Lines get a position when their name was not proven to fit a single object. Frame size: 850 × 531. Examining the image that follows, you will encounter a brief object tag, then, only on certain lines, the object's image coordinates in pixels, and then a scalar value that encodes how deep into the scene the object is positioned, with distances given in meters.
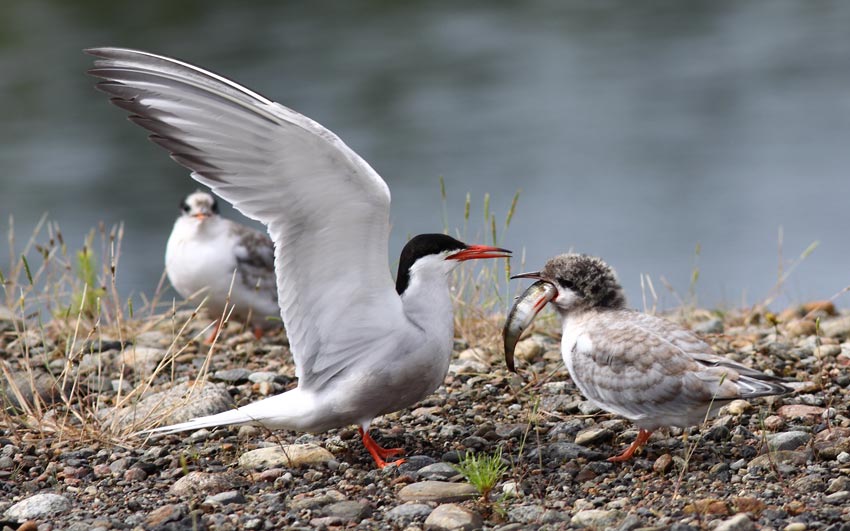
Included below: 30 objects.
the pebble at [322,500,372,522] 7.44
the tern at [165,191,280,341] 13.91
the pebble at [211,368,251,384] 10.91
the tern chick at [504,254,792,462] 8.02
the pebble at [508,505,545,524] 7.29
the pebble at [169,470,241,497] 8.02
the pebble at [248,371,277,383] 10.77
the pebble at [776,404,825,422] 8.84
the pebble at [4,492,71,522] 7.77
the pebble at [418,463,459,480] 8.09
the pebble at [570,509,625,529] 7.06
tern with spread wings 7.73
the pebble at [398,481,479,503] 7.66
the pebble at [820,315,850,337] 11.22
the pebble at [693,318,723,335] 11.94
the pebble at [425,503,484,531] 7.12
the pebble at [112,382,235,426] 9.29
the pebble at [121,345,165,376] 11.40
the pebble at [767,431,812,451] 8.19
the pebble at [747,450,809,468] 7.89
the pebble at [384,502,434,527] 7.35
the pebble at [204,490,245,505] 7.77
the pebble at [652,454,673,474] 7.99
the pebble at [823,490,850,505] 7.12
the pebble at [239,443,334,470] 8.52
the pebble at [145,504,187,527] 7.40
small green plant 7.55
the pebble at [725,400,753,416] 9.06
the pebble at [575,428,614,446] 8.70
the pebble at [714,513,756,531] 6.72
